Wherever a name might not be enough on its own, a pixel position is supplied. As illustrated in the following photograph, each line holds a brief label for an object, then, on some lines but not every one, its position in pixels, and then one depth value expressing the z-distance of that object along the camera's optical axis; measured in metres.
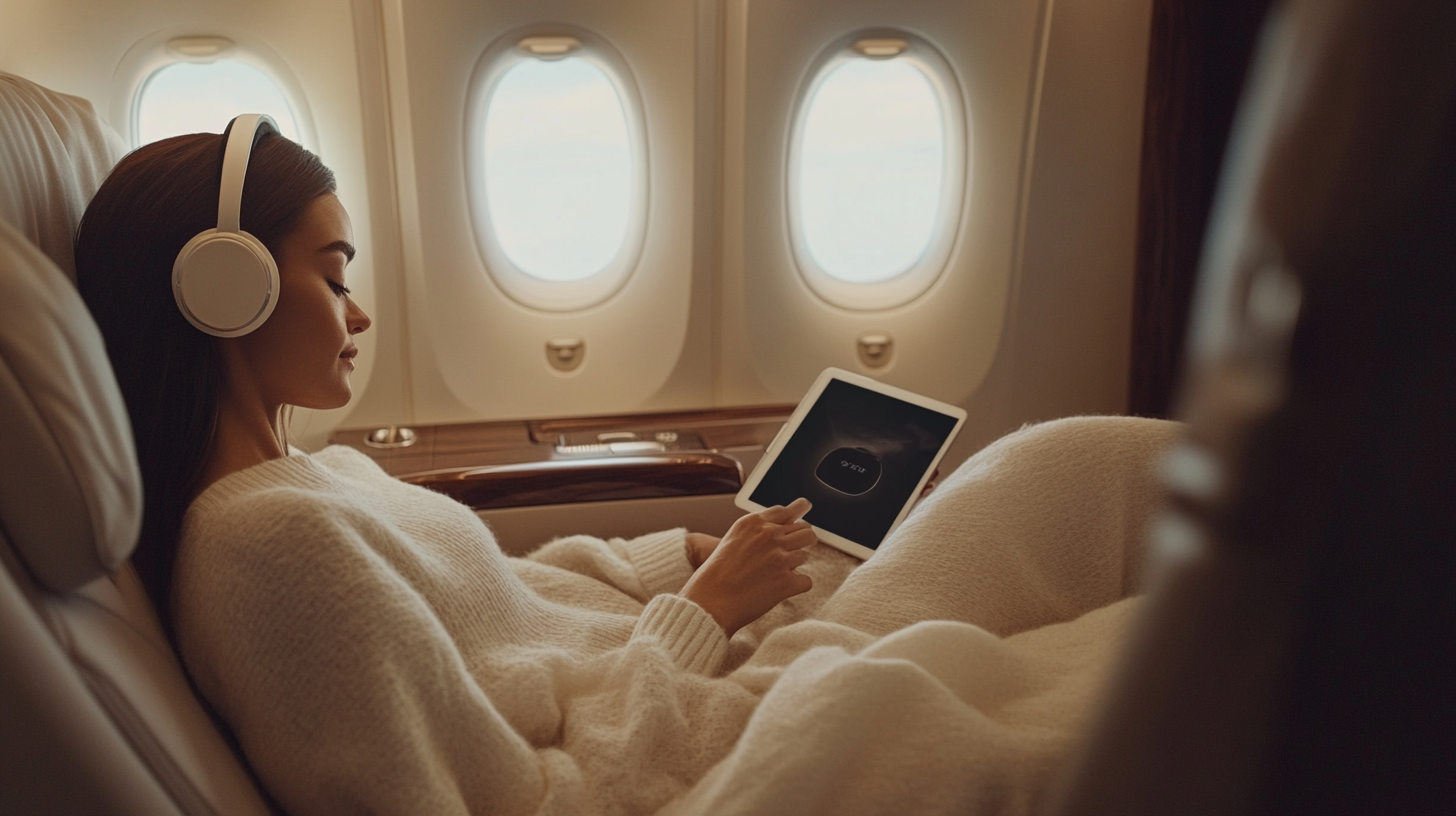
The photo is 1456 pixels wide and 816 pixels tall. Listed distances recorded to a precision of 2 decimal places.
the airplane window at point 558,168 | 2.59
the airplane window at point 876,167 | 2.73
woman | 0.89
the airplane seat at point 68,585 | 0.65
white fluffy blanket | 0.83
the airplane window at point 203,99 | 2.36
